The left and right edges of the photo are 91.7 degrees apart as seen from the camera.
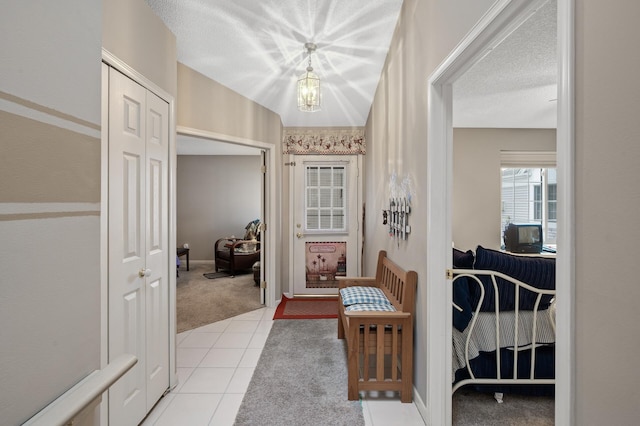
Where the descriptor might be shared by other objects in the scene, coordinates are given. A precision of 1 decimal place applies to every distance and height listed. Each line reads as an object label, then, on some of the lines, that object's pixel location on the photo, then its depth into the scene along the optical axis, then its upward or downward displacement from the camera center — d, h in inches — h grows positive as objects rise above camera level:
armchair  215.6 -29.5
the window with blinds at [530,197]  180.7 +9.8
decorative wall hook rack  89.3 -1.6
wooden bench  81.0 -34.7
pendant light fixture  101.3 +39.6
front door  174.4 -6.7
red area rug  144.1 -47.8
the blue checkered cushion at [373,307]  89.0 -27.5
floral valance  171.2 +39.6
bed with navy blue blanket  78.1 -28.4
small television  161.3 -12.6
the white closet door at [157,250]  76.0 -9.9
